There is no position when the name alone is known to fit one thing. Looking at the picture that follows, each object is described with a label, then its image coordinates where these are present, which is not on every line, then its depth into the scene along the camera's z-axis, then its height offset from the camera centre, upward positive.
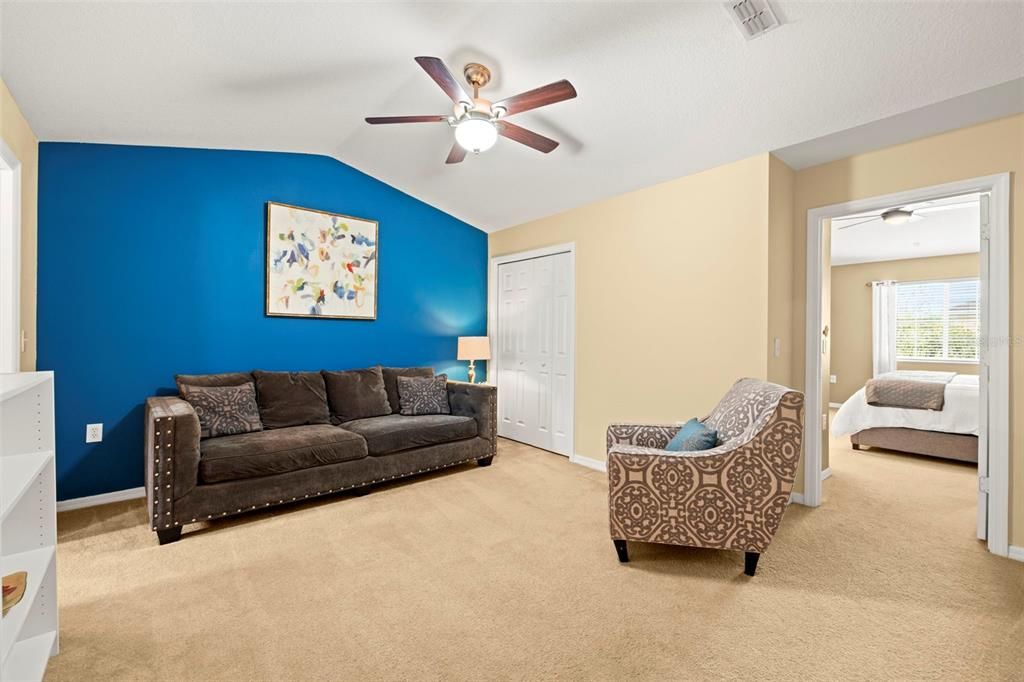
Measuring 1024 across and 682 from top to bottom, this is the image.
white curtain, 7.09 +0.15
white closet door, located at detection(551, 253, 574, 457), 4.37 -0.16
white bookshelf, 1.53 -0.65
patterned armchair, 2.15 -0.69
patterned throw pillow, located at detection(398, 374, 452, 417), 4.06 -0.50
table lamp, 4.72 -0.09
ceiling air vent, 2.00 +1.42
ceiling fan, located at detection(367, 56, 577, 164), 2.12 +1.14
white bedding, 4.16 -0.70
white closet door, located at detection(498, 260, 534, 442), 4.89 -0.05
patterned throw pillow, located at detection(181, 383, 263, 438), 3.10 -0.49
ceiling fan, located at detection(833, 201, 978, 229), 4.52 +1.30
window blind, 6.54 +0.29
